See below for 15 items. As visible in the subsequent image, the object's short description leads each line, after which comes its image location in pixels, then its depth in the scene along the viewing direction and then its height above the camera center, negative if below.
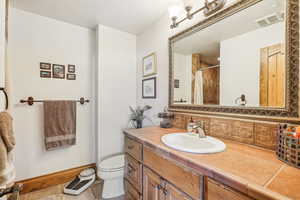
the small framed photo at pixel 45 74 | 1.79 +0.34
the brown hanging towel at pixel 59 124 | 1.73 -0.33
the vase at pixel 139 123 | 2.00 -0.36
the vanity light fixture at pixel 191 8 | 1.13 +0.83
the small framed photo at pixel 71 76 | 1.96 +0.33
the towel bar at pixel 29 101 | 1.65 -0.03
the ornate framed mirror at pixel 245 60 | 0.81 +0.30
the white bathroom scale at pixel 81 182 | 1.66 -1.13
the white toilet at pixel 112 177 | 1.53 -0.91
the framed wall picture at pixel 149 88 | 1.93 +0.17
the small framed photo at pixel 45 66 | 1.79 +0.45
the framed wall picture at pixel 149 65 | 1.90 +0.51
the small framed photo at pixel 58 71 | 1.86 +0.39
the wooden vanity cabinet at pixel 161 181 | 0.64 -0.51
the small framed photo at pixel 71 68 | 1.96 +0.45
